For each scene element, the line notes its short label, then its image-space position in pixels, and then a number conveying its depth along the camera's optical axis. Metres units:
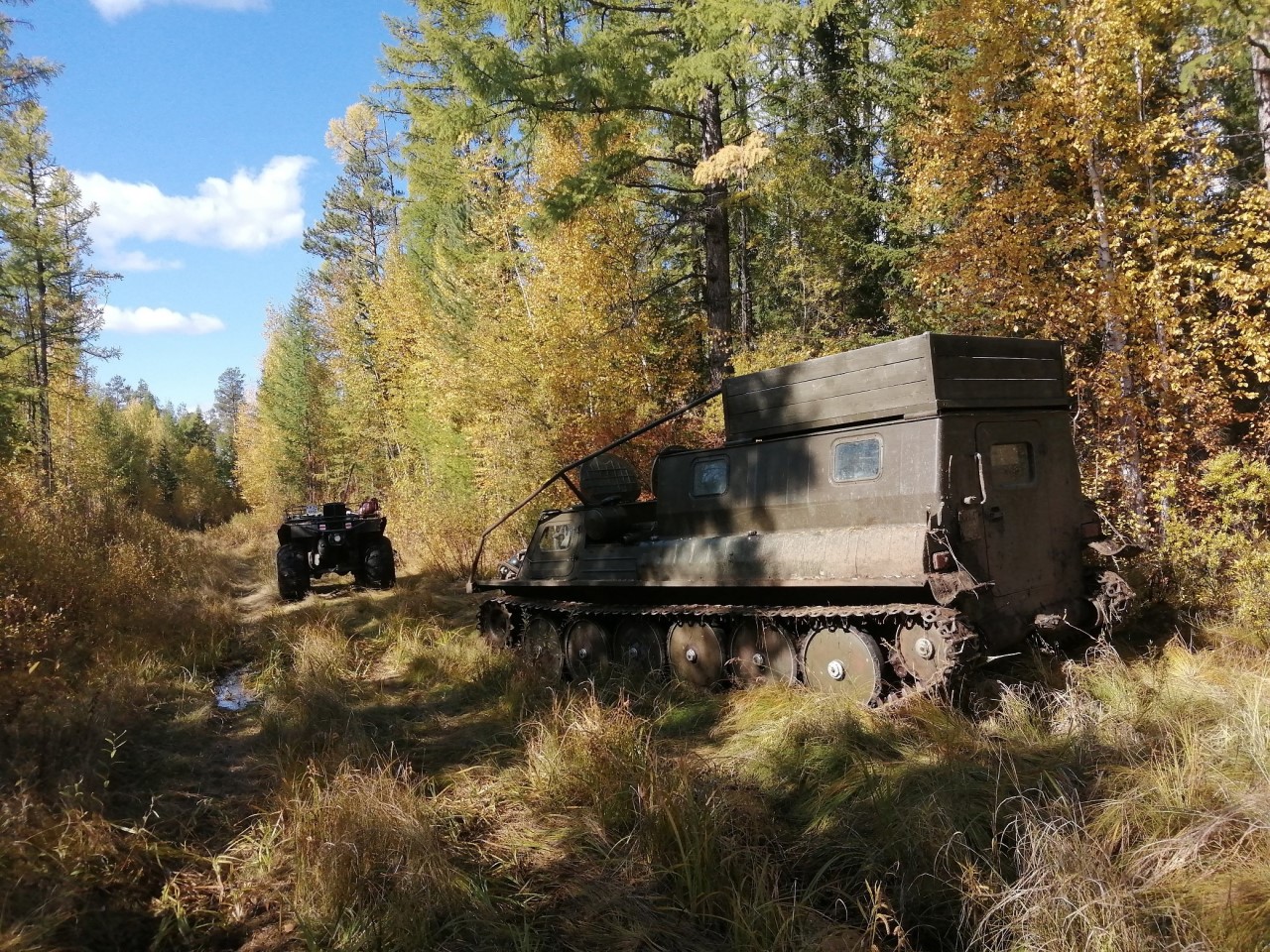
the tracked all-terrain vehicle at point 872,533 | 5.70
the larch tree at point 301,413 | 33.75
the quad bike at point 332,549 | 13.66
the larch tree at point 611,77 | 10.40
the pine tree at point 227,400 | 95.69
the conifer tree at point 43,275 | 19.27
